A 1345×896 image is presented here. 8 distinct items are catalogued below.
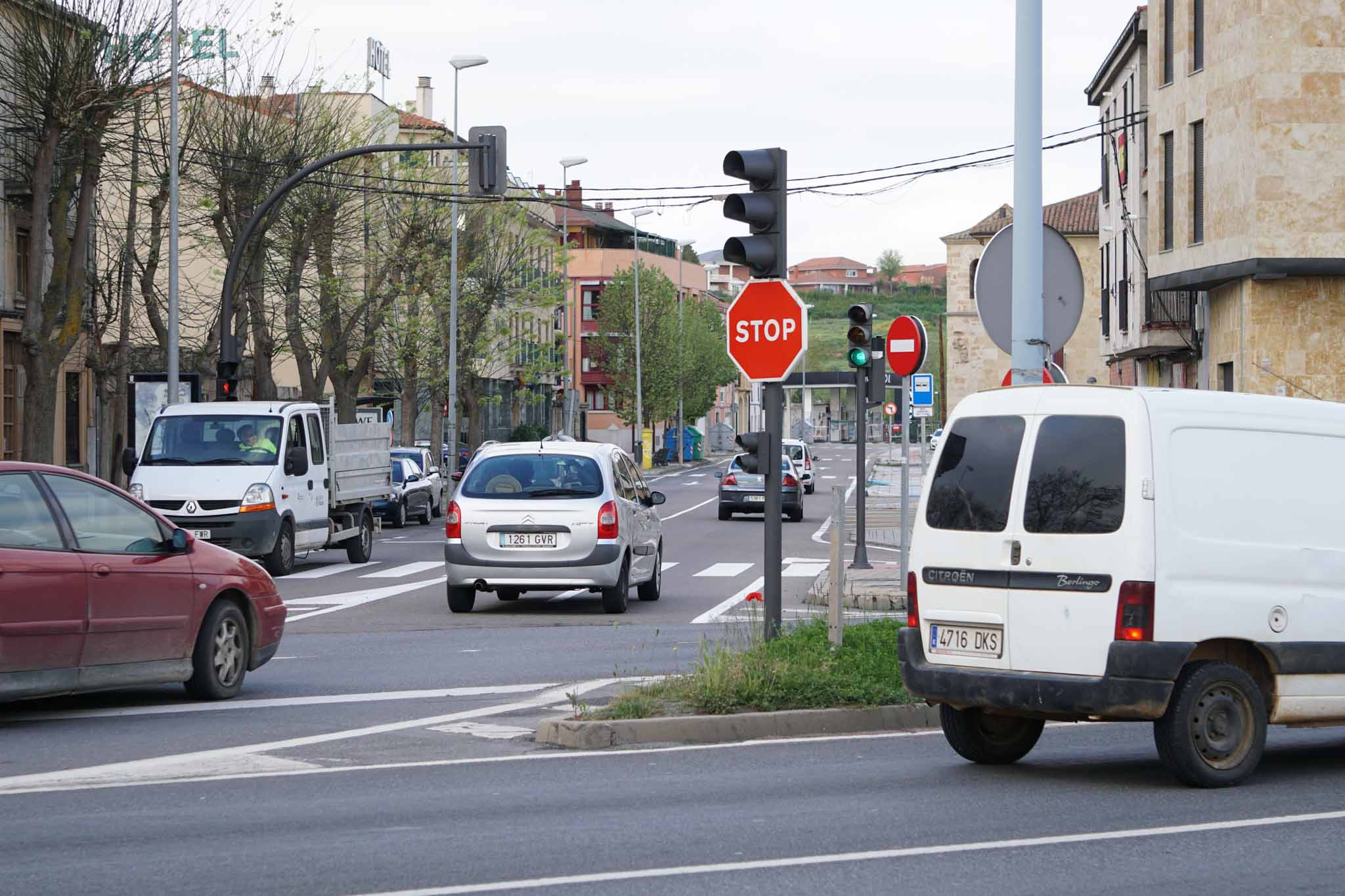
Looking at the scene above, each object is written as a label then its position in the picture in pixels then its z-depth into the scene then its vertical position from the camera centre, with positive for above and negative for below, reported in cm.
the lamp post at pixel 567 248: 5814 +500
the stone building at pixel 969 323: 9325 +407
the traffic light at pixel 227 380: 2891 +29
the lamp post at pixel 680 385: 9500 +62
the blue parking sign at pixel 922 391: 3006 +10
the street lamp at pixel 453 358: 4684 +108
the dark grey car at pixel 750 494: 4284 -240
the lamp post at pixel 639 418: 8762 -108
